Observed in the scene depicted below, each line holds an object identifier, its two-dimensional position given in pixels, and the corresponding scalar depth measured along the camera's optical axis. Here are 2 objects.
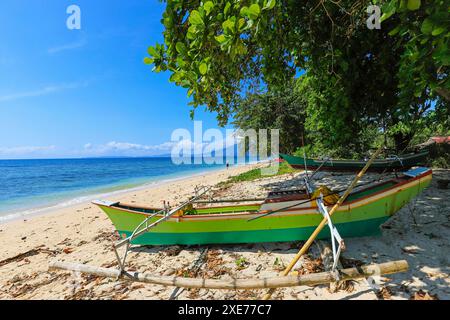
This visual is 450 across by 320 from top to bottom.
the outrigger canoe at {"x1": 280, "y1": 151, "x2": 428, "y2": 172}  8.89
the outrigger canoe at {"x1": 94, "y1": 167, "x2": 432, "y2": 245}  3.91
